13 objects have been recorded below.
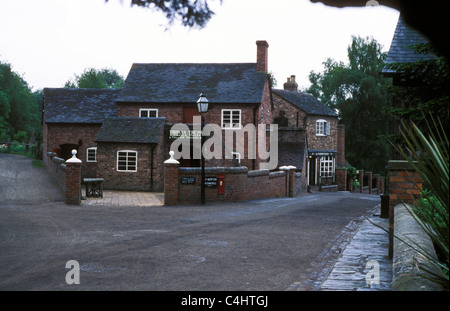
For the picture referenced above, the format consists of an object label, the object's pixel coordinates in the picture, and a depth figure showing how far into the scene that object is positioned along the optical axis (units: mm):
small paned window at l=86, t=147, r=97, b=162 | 31656
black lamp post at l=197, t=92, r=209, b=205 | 16578
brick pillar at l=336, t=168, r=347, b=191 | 37781
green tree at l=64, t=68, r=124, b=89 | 71312
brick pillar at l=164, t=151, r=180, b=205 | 16688
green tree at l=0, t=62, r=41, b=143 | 55734
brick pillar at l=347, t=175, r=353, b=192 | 38719
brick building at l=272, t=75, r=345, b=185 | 41438
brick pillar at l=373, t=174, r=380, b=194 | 43812
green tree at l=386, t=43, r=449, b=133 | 7891
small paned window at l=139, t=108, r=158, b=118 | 31058
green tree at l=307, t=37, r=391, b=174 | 49188
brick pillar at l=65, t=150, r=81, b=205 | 15812
